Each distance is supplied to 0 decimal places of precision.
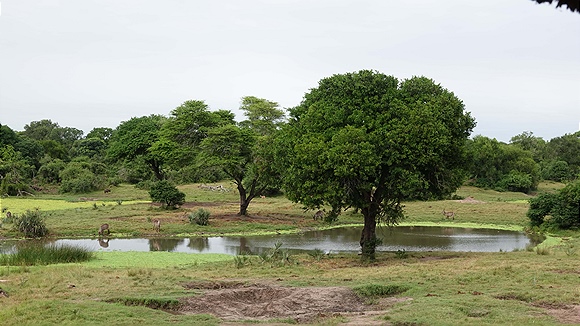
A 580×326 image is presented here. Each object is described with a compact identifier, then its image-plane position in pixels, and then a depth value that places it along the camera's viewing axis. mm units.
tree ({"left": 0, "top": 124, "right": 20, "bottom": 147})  77675
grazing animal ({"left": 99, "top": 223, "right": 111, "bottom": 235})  31734
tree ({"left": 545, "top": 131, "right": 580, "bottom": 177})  87000
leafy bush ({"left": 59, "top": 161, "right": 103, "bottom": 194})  62031
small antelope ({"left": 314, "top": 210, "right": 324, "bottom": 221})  40969
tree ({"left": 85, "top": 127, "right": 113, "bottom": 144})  117875
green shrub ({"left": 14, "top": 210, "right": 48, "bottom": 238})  30297
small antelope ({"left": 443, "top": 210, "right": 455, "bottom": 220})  42344
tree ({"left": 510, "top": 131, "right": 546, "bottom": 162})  93750
